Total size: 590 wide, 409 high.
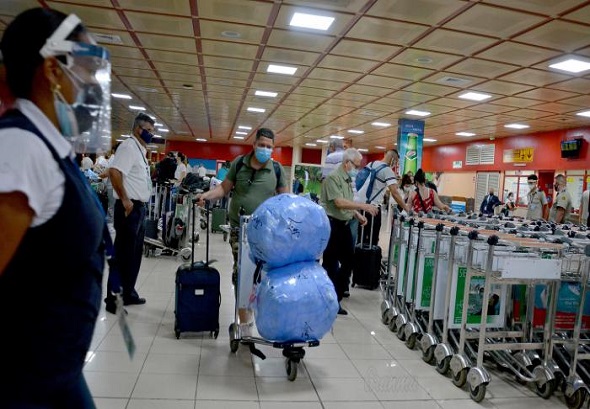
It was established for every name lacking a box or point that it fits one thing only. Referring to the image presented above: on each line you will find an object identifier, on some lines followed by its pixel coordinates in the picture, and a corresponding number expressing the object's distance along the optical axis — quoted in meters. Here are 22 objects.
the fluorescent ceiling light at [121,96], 11.06
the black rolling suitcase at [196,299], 3.42
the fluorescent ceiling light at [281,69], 7.18
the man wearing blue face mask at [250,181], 3.49
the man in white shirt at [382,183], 5.42
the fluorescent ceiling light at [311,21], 4.91
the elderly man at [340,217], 4.37
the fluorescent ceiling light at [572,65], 5.78
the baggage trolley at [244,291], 3.01
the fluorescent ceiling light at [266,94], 9.49
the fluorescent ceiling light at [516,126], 11.06
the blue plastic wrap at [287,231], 2.84
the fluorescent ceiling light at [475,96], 8.02
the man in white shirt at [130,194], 4.03
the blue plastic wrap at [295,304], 2.75
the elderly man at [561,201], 8.36
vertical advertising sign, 11.64
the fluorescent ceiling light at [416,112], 10.35
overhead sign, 12.24
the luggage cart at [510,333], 2.80
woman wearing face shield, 0.89
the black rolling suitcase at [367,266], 5.77
